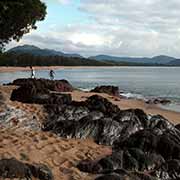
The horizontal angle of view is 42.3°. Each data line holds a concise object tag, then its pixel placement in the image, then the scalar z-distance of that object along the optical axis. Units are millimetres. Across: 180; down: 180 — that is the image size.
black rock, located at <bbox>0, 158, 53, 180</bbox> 5077
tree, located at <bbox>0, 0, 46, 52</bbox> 11157
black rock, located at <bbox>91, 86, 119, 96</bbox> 22274
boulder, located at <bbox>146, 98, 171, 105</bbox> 20507
